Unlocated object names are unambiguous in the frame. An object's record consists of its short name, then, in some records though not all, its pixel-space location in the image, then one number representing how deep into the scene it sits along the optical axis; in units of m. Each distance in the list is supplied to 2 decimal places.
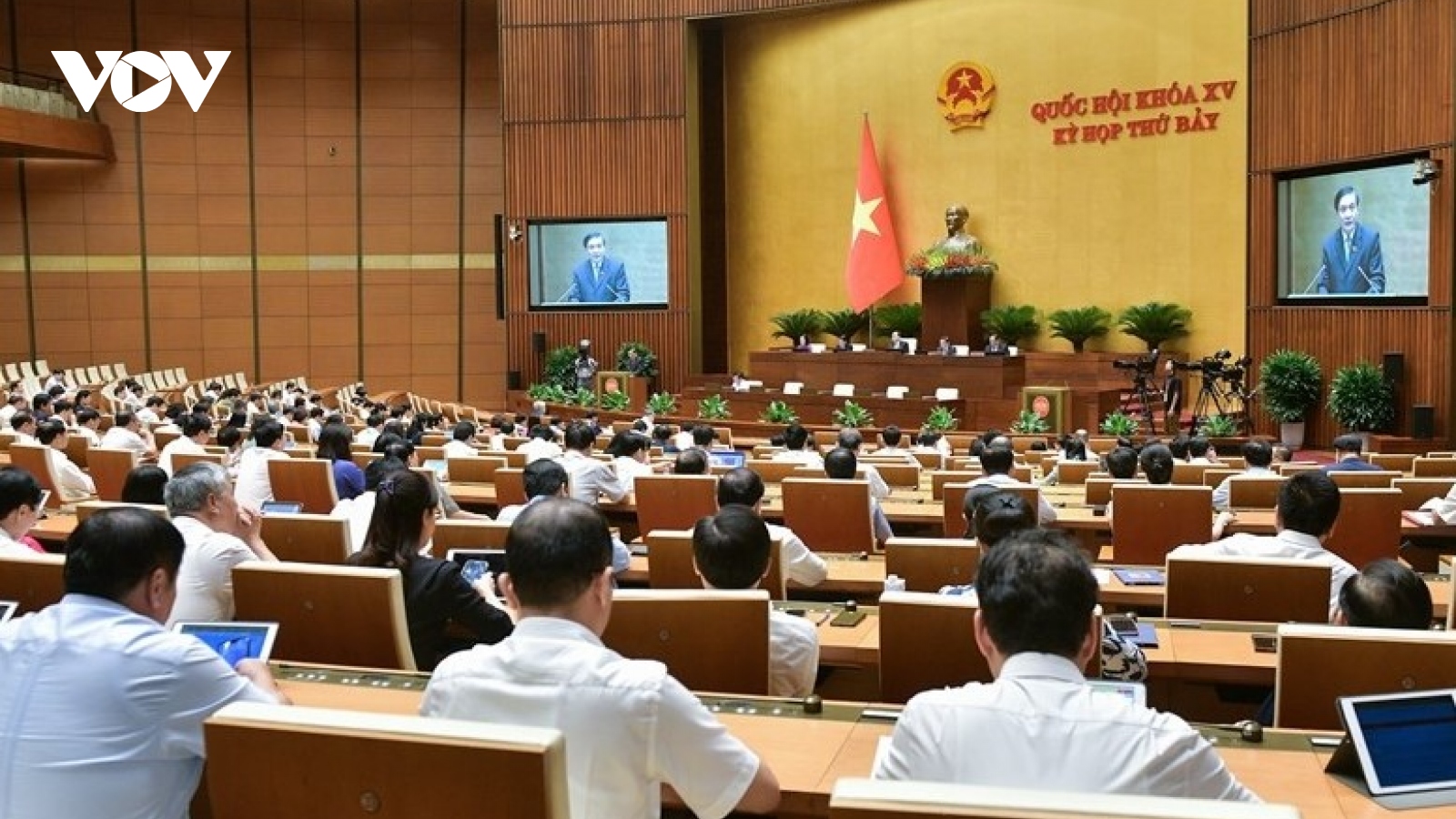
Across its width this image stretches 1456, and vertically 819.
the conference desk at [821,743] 2.51
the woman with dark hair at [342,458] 8.05
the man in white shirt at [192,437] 9.01
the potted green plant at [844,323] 19.91
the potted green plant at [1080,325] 18.09
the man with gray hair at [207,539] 4.08
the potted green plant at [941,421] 16.50
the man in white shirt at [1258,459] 8.24
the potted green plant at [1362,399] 14.40
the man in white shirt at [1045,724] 2.13
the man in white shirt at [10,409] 13.95
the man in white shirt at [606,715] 2.34
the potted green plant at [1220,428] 15.59
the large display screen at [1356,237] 14.39
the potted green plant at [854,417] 17.27
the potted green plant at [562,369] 20.83
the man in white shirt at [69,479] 8.25
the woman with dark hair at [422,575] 3.96
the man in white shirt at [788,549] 4.97
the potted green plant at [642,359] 20.58
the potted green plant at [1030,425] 15.87
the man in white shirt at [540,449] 9.57
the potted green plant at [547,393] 20.36
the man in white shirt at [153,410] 13.36
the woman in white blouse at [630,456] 8.42
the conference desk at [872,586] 4.89
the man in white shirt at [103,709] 2.43
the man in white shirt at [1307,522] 4.60
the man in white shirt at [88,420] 12.11
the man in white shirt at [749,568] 3.65
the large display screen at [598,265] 21.09
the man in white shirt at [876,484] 7.73
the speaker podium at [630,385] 19.92
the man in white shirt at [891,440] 11.69
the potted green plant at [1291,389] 15.34
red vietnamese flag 20.00
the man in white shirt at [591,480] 7.84
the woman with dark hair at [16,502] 4.71
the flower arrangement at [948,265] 18.67
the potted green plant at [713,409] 18.52
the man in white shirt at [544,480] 6.27
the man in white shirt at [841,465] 7.50
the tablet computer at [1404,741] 2.46
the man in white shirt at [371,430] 11.24
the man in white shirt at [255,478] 8.11
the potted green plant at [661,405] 19.09
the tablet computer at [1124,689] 2.52
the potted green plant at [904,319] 19.52
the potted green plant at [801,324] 20.09
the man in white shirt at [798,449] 9.65
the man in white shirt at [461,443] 9.66
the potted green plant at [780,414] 17.88
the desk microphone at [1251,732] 2.77
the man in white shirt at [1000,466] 6.85
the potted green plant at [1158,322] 17.72
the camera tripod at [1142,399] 16.06
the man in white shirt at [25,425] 10.52
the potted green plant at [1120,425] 15.69
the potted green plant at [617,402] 19.61
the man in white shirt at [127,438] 10.21
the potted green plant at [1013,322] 18.52
